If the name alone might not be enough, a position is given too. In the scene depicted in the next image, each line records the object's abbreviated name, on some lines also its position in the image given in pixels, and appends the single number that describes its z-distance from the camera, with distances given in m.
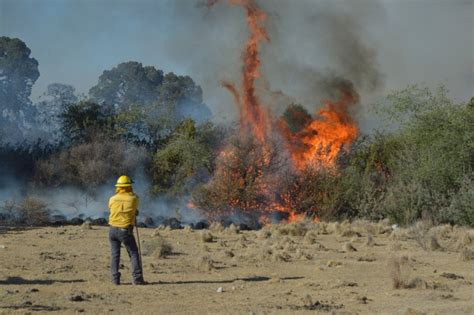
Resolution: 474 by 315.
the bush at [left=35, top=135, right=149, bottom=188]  40.09
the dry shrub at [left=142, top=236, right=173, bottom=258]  18.55
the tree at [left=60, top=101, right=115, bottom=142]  46.03
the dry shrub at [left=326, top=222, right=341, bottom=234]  27.85
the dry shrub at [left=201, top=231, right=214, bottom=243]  23.90
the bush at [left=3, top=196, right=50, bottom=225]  31.59
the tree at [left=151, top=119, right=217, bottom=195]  37.66
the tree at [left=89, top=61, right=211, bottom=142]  72.94
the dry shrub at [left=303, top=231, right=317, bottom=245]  23.69
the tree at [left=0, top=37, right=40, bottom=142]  66.81
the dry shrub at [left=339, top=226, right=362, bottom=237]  26.70
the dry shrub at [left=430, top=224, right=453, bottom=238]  26.26
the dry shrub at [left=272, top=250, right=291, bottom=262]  18.34
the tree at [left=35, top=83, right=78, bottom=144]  54.58
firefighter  13.54
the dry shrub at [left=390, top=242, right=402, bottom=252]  21.83
